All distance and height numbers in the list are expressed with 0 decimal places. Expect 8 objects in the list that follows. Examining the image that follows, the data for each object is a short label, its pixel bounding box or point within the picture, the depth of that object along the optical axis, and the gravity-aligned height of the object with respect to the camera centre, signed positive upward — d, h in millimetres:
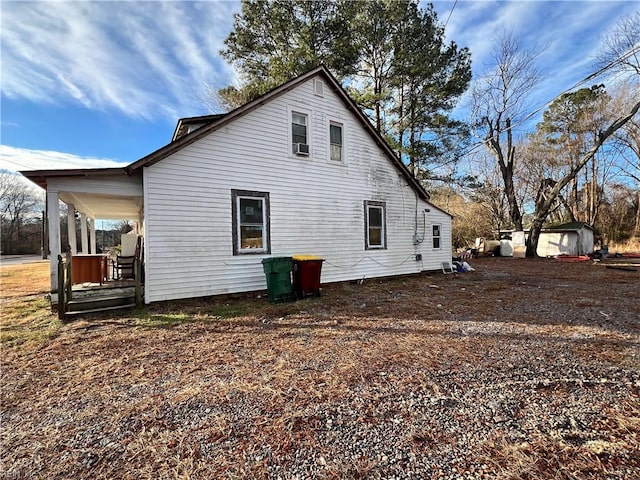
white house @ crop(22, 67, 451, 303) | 7035 +1251
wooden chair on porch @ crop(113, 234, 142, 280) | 9438 -442
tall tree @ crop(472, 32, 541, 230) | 19109 +9258
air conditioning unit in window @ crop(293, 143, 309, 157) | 9053 +2668
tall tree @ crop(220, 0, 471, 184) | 15219 +9467
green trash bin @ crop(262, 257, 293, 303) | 7504 -880
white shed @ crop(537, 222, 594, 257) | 21562 -344
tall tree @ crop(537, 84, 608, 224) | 22375 +7612
